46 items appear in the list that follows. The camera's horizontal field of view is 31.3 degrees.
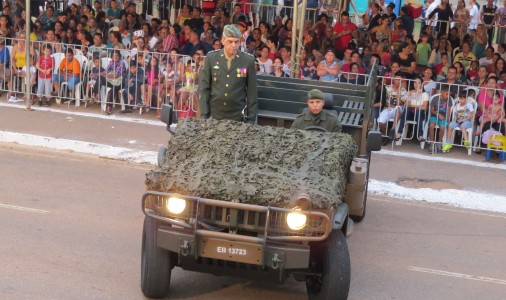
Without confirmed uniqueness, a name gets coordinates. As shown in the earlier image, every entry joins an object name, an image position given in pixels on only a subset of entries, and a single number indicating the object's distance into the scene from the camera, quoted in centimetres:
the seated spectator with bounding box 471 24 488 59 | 1772
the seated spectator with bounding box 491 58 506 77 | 1583
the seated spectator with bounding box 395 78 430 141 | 1448
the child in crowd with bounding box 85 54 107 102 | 1616
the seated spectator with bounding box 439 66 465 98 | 1518
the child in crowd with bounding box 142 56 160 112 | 1574
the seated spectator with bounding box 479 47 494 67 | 1683
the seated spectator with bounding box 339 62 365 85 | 1505
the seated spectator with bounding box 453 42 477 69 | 1697
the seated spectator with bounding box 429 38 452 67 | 1725
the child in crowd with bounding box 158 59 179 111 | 1555
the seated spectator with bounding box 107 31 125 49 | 1738
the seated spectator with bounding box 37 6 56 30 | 1980
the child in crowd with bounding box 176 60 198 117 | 1524
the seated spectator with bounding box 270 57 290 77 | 1543
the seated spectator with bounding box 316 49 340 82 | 1527
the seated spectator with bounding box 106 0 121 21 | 2075
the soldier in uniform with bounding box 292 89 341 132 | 909
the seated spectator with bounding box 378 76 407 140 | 1458
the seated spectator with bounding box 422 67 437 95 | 1442
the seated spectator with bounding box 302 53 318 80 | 1544
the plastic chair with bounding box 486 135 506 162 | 1390
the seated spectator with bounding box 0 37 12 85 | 1688
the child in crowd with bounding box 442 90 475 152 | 1419
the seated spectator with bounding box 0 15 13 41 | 1797
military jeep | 689
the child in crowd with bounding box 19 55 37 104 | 1642
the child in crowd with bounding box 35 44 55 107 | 1634
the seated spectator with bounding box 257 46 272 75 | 1574
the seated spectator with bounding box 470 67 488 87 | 1506
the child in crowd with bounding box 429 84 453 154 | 1434
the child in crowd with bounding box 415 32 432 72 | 1722
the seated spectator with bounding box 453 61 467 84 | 1539
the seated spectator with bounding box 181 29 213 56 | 1728
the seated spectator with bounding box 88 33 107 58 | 1609
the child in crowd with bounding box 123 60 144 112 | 1588
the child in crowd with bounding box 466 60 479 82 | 1587
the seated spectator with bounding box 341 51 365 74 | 1569
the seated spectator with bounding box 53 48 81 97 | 1631
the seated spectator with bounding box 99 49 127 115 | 1602
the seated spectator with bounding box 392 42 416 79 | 1600
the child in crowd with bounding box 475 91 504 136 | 1398
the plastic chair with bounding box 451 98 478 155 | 1415
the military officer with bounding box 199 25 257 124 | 971
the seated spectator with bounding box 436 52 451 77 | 1653
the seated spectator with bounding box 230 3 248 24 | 1977
